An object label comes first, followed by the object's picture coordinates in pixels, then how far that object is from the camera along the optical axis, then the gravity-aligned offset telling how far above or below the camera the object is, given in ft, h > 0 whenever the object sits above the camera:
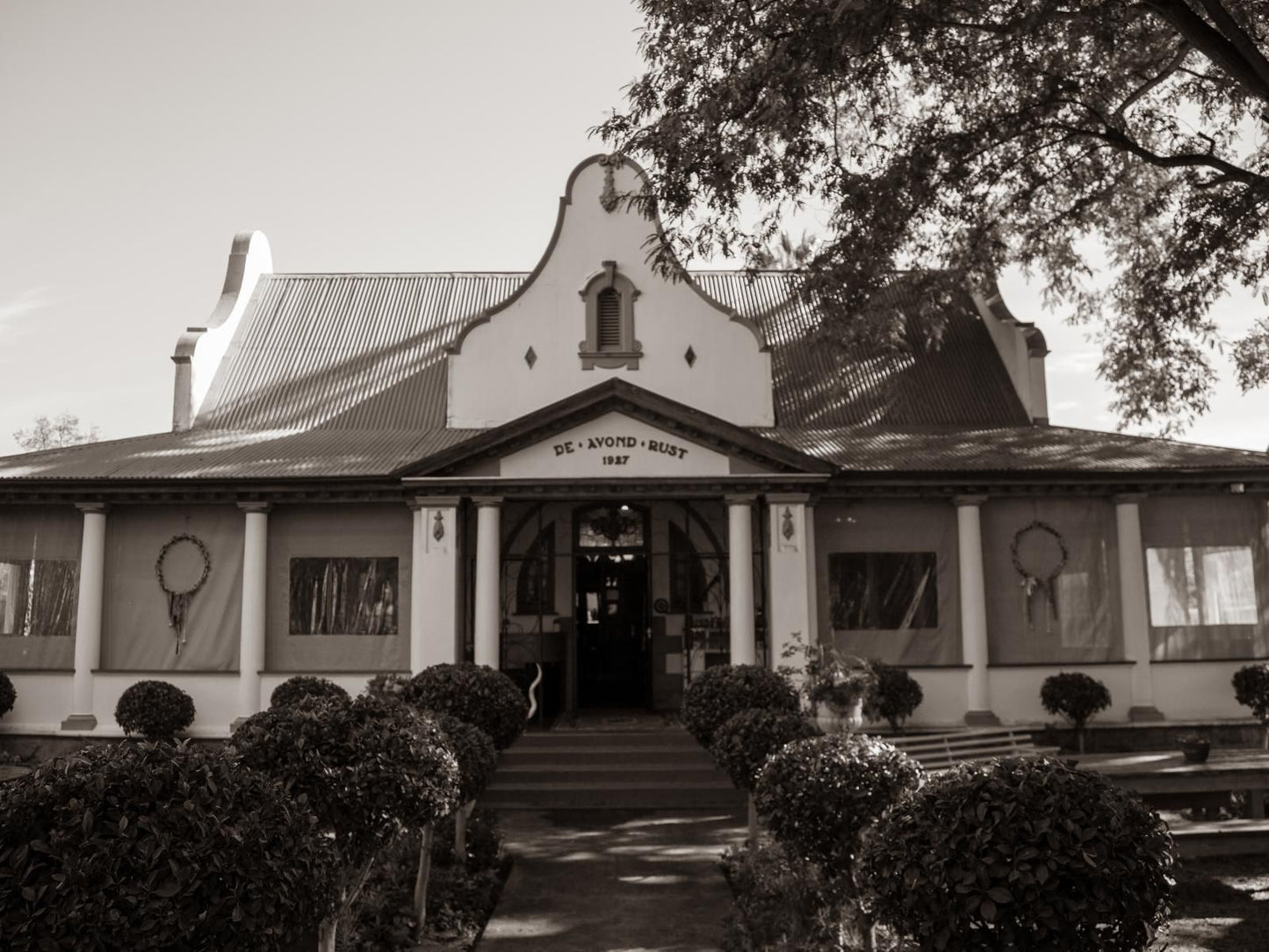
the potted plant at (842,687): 48.44 -2.71
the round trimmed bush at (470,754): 31.65 -3.69
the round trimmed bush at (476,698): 40.29 -2.62
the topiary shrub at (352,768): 23.80 -3.07
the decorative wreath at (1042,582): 57.31 +2.05
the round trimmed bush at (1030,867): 16.01 -3.53
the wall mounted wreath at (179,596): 56.65 +1.53
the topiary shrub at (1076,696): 53.93 -3.58
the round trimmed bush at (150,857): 13.80 -2.99
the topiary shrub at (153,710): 52.85 -3.92
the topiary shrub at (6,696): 54.60 -3.29
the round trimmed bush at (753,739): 35.47 -3.64
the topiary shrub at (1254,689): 54.13 -3.25
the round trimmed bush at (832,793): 25.66 -3.90
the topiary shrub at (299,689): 49.63 -2.81
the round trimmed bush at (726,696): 42.22 -2.74
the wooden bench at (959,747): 49.96 -5.65
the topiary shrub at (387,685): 41.42 -2.27
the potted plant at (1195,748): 43.65 -4.93
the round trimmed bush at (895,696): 53.01 -3.44
